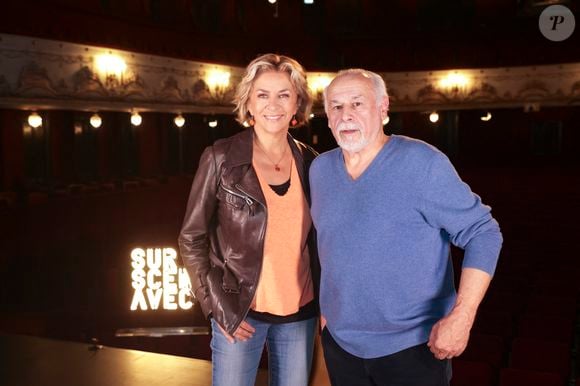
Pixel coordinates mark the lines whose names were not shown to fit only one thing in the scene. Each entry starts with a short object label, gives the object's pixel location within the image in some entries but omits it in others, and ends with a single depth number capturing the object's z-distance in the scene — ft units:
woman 6.78
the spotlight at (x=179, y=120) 49.64
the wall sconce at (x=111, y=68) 44.57
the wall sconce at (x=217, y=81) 55.67
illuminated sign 15.72
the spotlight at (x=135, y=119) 45.26
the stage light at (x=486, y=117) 62.80
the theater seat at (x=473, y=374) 13.35
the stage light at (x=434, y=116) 58.95
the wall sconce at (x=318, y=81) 64.54
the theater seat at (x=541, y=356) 14.58
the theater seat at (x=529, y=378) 12.90
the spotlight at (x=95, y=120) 40.55
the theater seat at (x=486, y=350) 15.06
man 5.62
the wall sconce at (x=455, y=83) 61.93
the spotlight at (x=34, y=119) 37.73
